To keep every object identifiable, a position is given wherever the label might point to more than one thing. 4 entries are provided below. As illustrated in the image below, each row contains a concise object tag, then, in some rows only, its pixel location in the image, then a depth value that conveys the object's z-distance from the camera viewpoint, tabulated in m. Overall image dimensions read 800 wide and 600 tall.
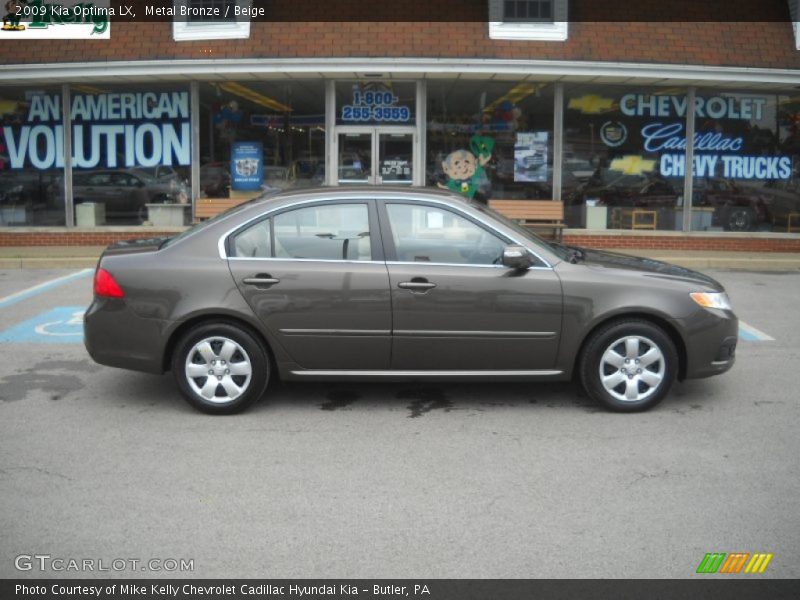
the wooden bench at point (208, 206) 15.37
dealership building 14.90
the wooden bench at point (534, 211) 15.15
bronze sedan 6.12
